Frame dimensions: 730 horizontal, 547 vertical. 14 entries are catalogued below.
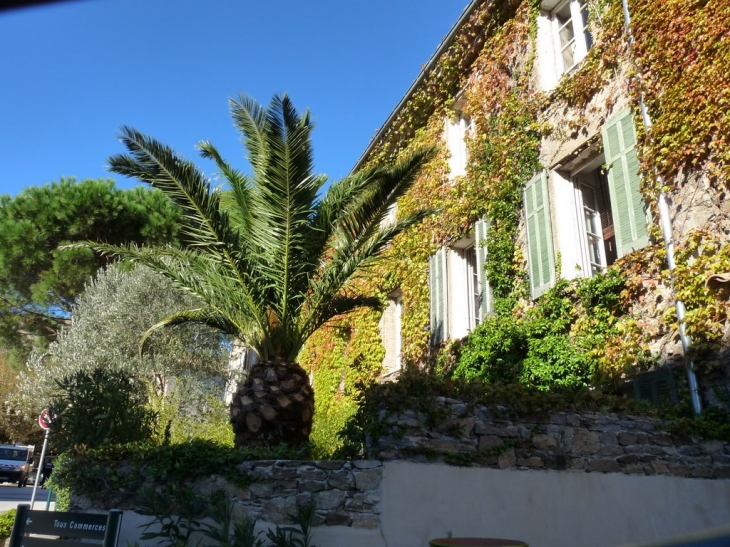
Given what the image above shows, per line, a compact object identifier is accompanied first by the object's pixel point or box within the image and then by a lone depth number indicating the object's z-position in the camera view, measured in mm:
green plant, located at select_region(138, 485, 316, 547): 4738
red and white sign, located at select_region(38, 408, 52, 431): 9280
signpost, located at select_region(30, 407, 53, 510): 8775
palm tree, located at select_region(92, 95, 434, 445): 7473
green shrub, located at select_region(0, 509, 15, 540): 8797
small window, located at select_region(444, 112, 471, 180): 11922
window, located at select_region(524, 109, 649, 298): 7746
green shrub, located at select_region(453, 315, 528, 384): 8562
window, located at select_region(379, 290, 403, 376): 12445
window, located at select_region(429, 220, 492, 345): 10164
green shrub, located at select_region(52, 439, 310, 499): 5512
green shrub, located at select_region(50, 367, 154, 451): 6957
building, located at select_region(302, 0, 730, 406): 6934
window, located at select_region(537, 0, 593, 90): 9742
